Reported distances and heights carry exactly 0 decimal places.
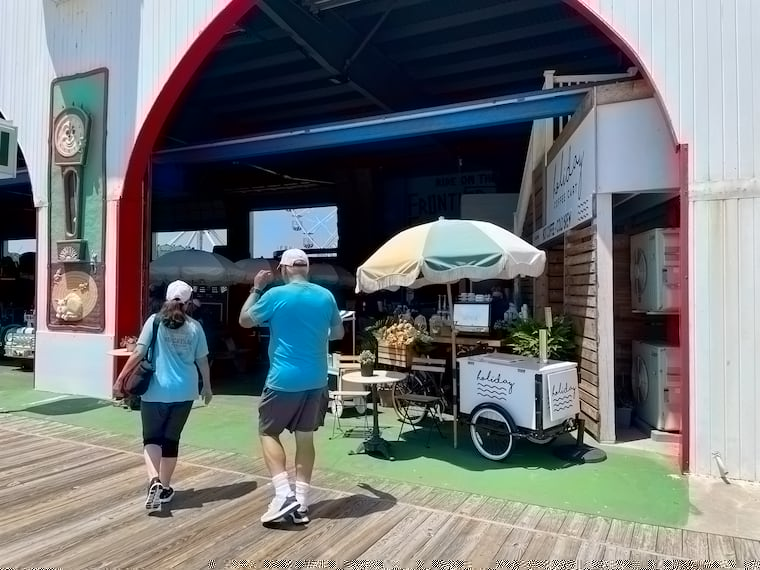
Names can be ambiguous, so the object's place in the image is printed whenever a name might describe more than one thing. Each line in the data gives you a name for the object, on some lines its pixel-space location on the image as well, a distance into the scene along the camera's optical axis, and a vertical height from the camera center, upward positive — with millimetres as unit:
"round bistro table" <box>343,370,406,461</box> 5133 -1105
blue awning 6383 +2024
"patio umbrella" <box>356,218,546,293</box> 4812 +288
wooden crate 5996 -644
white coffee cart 4738 -895
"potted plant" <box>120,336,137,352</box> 7555 -642
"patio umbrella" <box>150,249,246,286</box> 10953 +446
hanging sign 5555 +1170
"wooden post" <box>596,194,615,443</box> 5359 -218
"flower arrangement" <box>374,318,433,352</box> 6031 -456
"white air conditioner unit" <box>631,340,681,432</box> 5570 -905
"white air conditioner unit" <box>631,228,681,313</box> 5473 +208
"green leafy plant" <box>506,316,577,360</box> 5684 -460
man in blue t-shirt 3629 -528
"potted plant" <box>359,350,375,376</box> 5555 -671
